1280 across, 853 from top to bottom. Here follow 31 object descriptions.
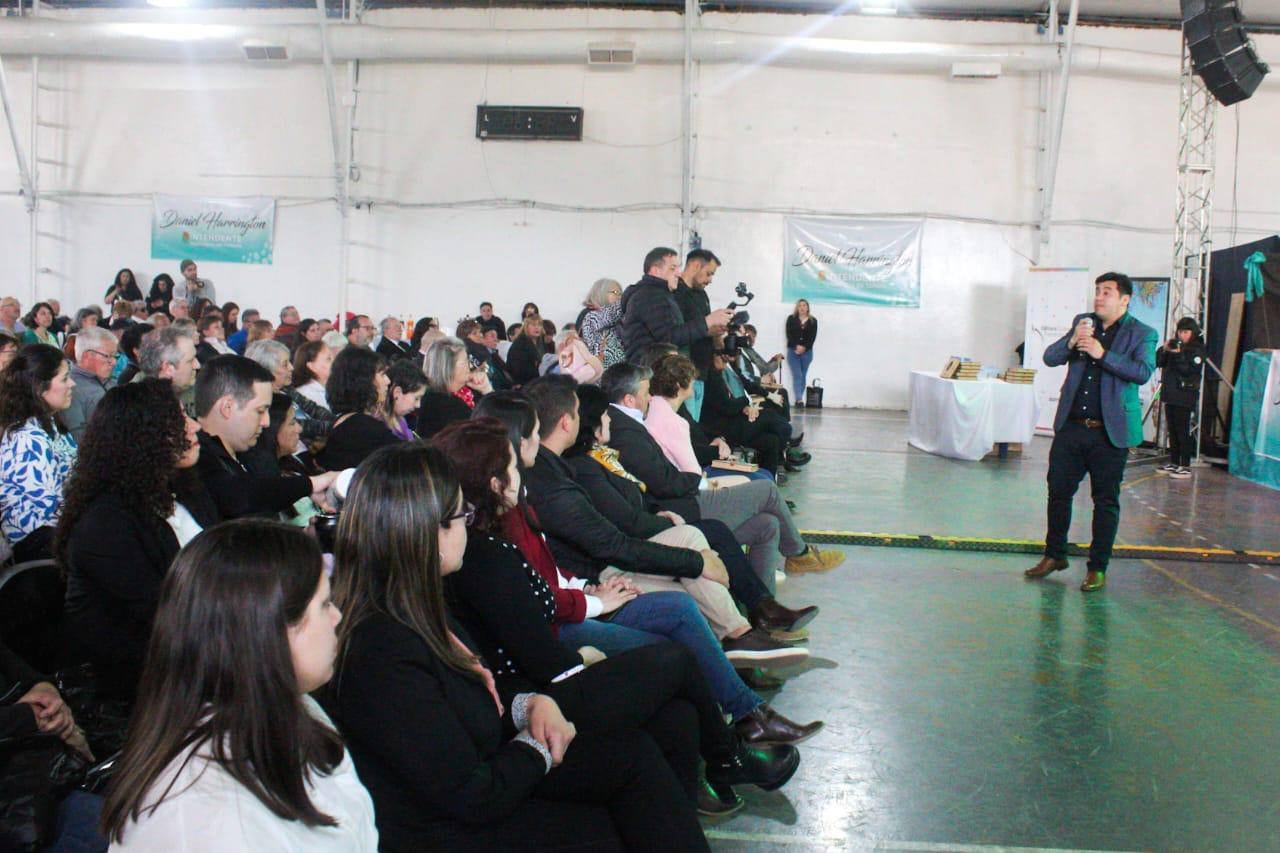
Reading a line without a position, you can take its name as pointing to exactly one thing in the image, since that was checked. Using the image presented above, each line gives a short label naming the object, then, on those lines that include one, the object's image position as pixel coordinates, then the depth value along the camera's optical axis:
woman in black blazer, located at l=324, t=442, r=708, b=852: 1.62
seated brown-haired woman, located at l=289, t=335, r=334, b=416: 4.95
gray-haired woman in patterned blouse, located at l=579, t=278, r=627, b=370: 5.81
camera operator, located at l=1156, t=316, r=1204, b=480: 9.08
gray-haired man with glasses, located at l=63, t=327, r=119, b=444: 4.38
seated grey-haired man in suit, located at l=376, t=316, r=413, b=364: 8.51
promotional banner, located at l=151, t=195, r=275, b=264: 13.07
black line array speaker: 9.41
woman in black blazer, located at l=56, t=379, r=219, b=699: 2.07
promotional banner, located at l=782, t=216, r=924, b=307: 13.12
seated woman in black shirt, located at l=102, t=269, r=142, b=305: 12.46
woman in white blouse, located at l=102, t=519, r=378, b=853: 1.15
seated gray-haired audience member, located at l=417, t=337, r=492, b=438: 4.47
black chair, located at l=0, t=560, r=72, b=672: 2.15
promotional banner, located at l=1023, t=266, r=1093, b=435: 11.71
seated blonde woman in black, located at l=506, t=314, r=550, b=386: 8.60
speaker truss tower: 10.15
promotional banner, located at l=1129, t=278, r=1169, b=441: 11.74
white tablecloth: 9.34
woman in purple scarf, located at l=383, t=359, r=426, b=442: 4.16
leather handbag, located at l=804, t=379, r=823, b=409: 13.55
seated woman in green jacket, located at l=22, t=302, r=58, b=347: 9.17
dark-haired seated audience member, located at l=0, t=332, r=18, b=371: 4.38
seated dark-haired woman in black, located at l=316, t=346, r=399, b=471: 3.64
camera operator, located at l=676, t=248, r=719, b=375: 5.71
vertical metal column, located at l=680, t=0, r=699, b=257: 12.55
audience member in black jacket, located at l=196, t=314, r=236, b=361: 7.31
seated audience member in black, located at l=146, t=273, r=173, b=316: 12.10
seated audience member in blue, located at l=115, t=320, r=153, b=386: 6.17
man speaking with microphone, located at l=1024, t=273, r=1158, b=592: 4.84
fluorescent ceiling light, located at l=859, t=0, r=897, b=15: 12.58
